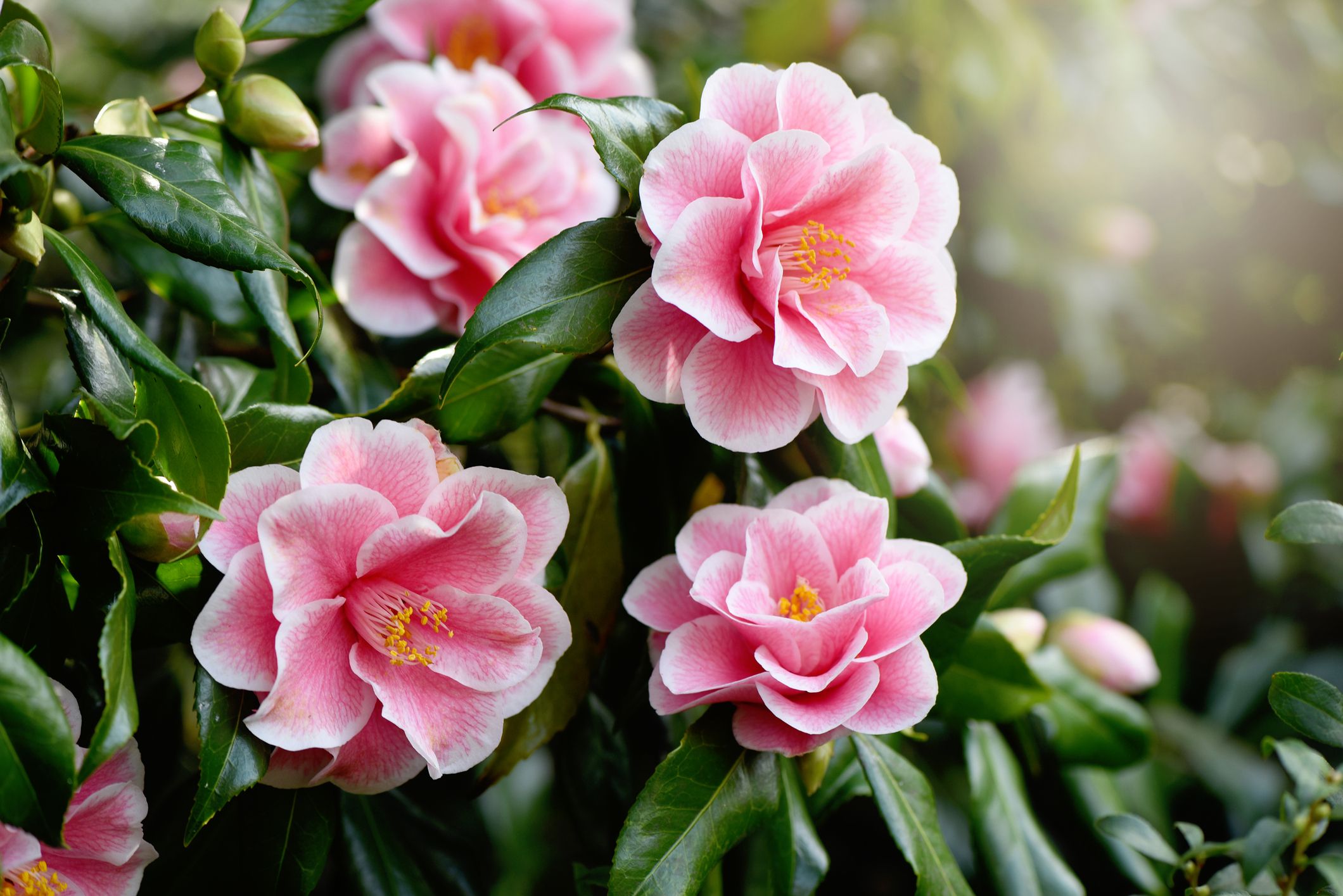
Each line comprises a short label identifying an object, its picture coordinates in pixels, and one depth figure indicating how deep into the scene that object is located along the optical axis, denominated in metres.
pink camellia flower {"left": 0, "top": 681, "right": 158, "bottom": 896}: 0.77
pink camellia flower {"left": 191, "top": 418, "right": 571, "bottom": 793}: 0.78
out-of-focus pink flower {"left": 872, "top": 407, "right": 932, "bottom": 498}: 0.86
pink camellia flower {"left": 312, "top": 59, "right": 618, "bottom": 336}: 0.87
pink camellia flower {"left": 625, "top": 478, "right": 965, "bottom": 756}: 0.80
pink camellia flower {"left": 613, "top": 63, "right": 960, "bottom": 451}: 0.79
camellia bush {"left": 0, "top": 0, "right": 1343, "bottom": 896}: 0.78
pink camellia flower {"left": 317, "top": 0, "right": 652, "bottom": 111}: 0.92
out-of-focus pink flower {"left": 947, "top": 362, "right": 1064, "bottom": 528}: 1.36
